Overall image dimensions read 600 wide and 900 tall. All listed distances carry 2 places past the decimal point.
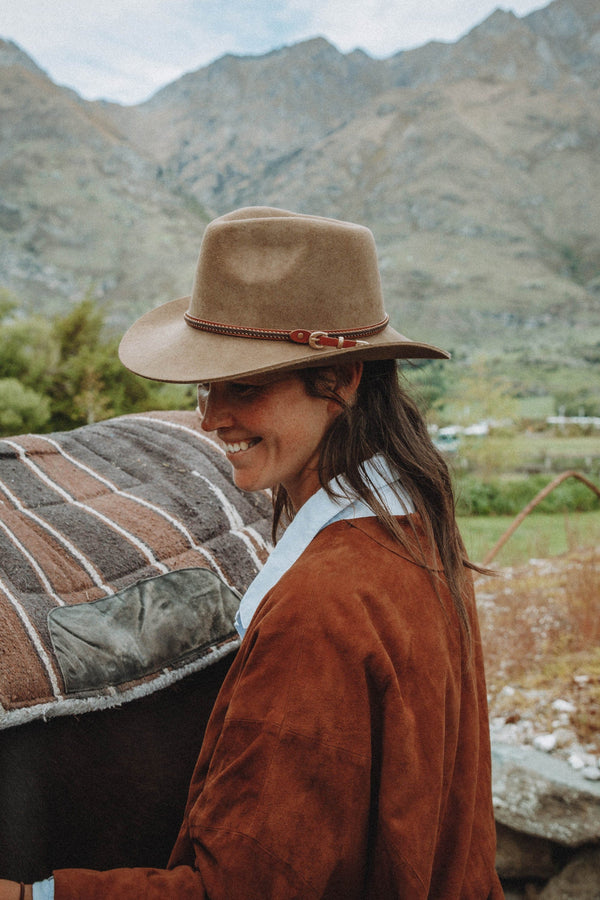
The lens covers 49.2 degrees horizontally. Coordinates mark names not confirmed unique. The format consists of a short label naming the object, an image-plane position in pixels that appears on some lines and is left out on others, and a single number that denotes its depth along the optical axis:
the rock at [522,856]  2.34
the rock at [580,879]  2.23
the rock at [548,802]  2.25
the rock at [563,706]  2.84
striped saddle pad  1.16
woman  0.71
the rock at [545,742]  2.65
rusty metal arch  3.57
